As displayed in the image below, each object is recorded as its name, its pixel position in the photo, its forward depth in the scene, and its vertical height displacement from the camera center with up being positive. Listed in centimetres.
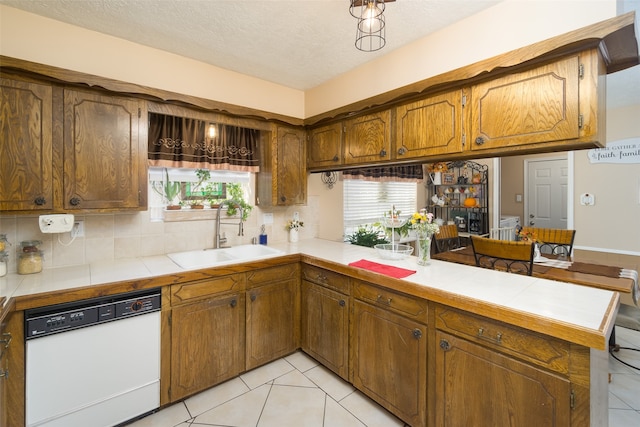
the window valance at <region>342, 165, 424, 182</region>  374 +54
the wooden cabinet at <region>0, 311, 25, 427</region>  141 -82
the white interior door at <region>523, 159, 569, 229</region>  517 +30
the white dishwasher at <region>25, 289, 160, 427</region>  151 -88
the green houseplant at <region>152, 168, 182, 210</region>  250 +18
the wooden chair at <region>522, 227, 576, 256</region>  301 -31
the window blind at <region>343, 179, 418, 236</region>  385 +16
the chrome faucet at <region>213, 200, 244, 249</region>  268 -19
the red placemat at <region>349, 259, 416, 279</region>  181 -40
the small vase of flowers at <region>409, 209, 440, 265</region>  199 -14
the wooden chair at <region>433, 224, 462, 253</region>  371 -38
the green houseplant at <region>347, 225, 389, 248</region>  368 -37
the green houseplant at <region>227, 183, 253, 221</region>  275 +12
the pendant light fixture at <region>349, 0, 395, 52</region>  154 +128
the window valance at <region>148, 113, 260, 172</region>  238 +61
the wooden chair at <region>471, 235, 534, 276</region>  208 -33
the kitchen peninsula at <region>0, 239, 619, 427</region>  116 -60
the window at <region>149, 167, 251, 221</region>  248 +23
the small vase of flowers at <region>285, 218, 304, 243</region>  316 -20
